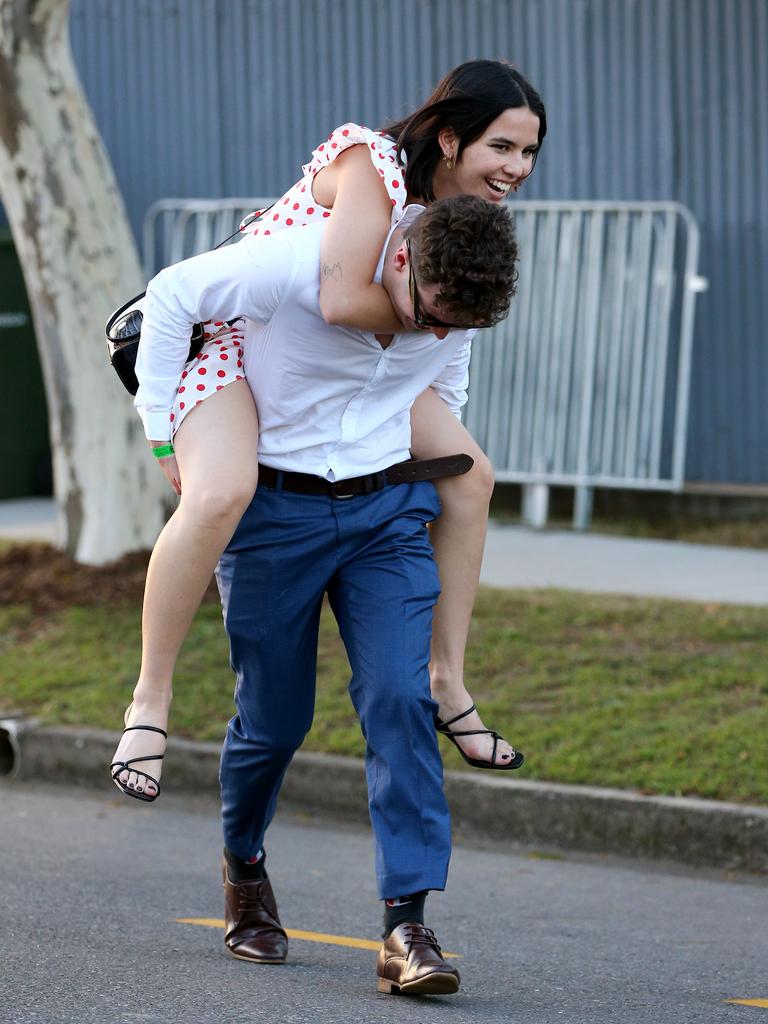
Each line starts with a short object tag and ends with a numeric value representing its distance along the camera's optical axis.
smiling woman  7.32
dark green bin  23.72
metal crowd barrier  20.46
